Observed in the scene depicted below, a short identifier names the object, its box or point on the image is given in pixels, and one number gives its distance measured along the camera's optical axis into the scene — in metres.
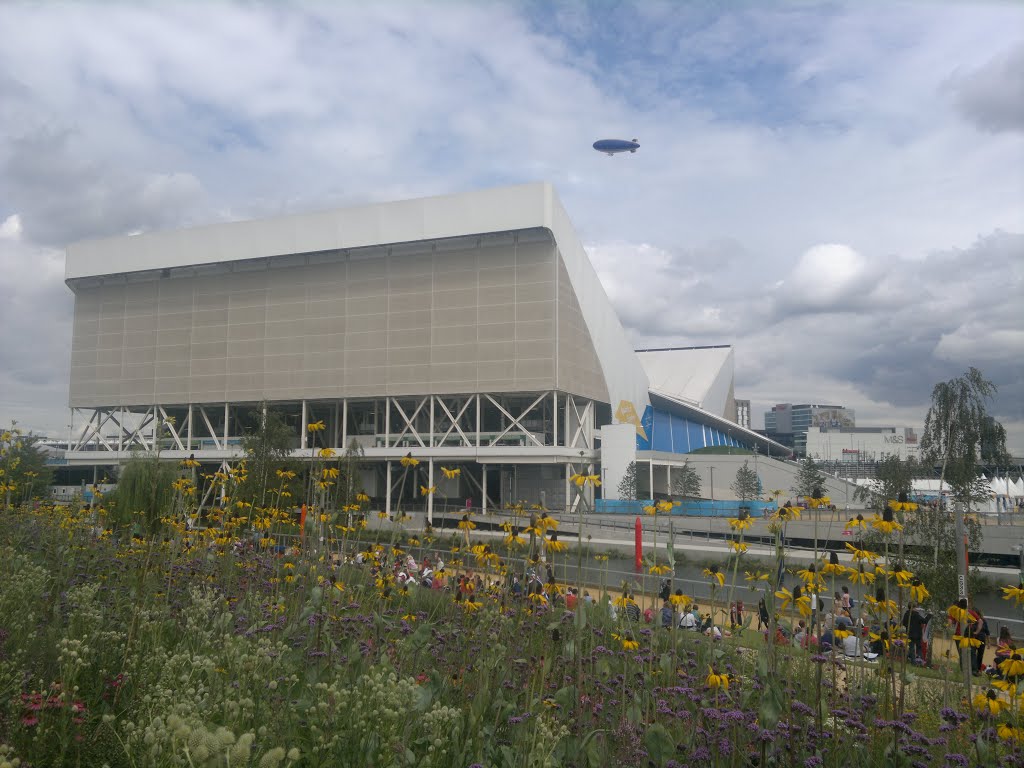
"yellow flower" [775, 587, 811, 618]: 4.28
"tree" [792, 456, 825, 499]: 45.38
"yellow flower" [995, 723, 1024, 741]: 3.43
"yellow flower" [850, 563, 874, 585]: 4.83
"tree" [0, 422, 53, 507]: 8.76
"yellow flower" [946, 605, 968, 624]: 4.21
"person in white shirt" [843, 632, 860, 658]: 9.95
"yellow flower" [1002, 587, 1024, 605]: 4.31
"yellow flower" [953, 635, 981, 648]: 4.20
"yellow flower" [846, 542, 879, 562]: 4.93
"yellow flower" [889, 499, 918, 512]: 4.72
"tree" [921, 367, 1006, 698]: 15.62
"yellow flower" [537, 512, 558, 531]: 4.93
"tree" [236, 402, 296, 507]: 15.92
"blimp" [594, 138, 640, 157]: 68.50
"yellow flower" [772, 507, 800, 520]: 4.91
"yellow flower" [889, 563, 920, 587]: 4.40
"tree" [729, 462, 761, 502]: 48.59
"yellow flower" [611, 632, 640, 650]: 4.75
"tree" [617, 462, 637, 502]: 46.31
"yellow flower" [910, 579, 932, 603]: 4.32
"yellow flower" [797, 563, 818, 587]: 4.83
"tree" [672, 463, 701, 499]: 52.41
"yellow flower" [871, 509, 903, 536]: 4.68
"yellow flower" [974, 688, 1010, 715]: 3.72
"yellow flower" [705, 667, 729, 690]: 3.91
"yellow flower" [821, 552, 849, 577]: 5.04
